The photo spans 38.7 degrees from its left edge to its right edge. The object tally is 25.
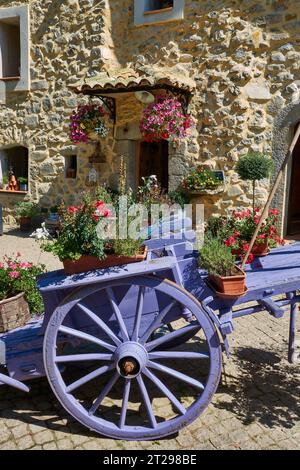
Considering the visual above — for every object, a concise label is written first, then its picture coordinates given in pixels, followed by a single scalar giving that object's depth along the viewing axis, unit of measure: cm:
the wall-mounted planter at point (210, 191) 714
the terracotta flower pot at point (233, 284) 255
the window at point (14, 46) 860
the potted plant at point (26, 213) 892
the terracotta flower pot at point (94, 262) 249
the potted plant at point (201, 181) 714
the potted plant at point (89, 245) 247
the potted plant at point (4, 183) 950
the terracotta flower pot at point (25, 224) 893
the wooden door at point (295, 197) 830
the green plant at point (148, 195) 330
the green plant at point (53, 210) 861
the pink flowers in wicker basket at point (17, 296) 314
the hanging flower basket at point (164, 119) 692
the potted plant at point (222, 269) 256
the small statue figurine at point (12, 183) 938
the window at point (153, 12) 720
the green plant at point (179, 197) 730
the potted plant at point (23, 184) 923
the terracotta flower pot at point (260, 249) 337
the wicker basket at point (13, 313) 313
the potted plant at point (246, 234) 330
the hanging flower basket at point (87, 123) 772
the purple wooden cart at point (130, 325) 245
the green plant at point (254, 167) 602
